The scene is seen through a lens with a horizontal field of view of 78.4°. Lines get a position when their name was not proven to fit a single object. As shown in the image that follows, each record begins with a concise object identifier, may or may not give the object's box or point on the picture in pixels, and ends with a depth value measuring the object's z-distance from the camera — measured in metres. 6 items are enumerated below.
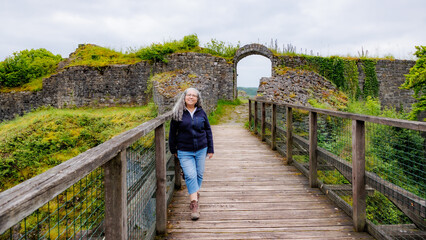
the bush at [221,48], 17.30
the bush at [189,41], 16.92
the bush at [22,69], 18.11
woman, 3.02
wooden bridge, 1.23
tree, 11.21
